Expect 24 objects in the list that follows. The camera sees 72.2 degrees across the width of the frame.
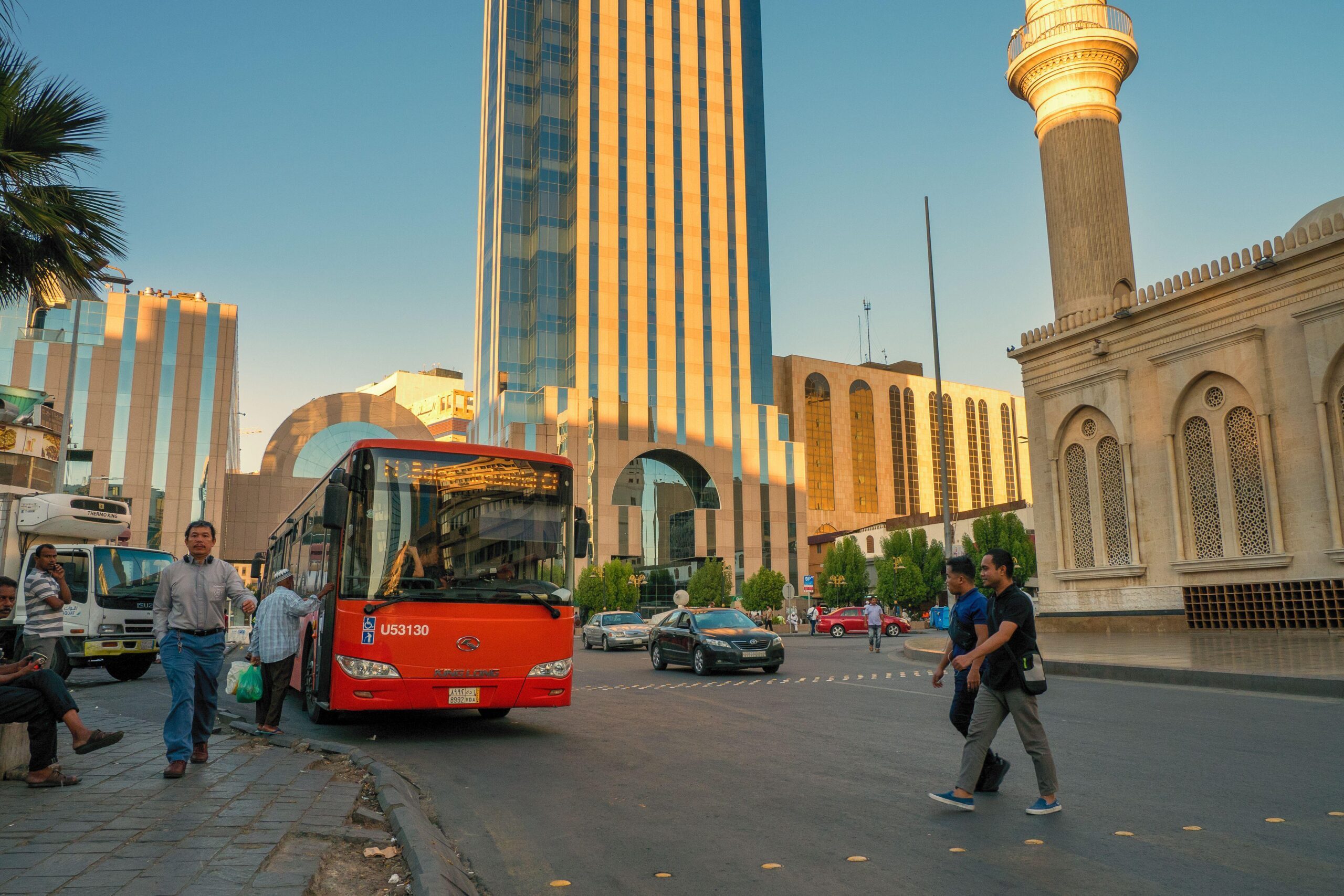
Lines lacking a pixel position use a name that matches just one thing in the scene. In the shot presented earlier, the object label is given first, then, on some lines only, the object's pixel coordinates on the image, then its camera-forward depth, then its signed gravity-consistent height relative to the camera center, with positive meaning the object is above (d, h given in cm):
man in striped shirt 910 +4
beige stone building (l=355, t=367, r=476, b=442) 14912 +3443
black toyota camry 1911 -92
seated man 621 -72
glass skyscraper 7719 +2772
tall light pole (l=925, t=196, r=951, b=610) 2534 +418
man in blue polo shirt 651 -29
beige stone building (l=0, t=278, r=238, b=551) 7125 +1672
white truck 1557 +56
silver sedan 3259 -111
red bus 915 +22
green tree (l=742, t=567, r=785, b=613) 7031 +60
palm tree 891 +408
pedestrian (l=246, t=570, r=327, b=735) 962 -43
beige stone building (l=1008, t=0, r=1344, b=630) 2447 +568
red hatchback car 4694 -131
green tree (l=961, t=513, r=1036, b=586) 6344 +395
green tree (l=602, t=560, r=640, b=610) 6569 +90
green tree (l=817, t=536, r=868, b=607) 7281 +189
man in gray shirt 714 -20
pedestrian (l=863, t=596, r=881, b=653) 2714 -76
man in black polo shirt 595 -64
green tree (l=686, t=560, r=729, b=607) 7025 +102
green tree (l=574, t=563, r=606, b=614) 6544 +62
